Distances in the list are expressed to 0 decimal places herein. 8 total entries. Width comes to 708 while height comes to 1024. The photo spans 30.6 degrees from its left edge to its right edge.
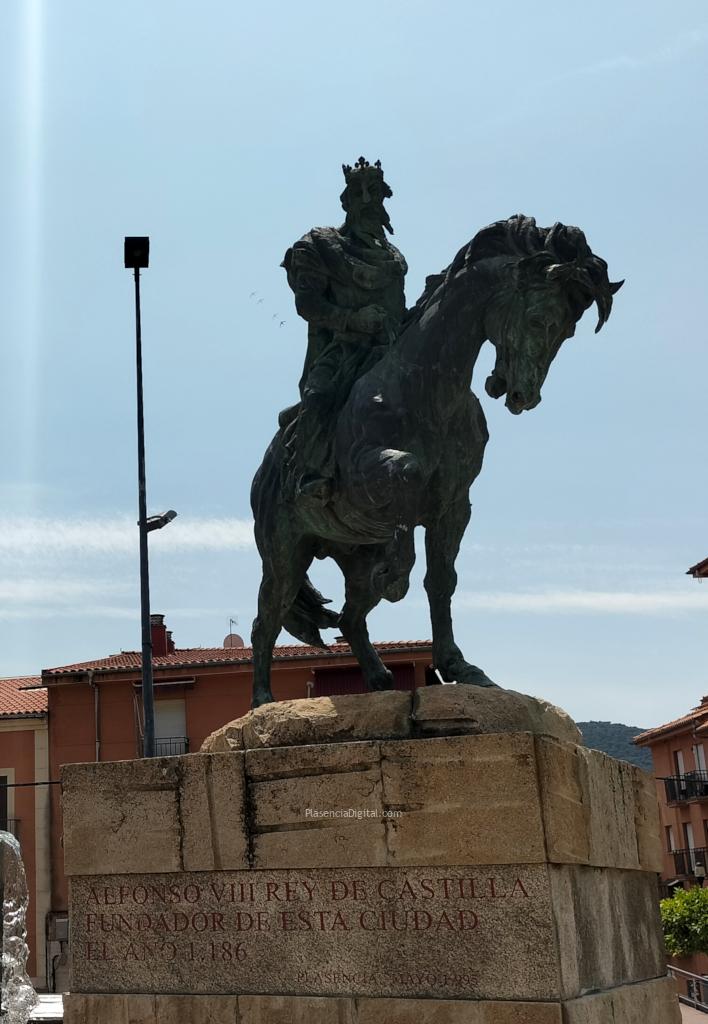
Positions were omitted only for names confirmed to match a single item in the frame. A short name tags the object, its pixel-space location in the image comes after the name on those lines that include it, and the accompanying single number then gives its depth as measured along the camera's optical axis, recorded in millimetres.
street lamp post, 15789
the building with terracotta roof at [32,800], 34312
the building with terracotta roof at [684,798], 44531
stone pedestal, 5707
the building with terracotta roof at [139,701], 35750
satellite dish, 42281
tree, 30094
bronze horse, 6773
